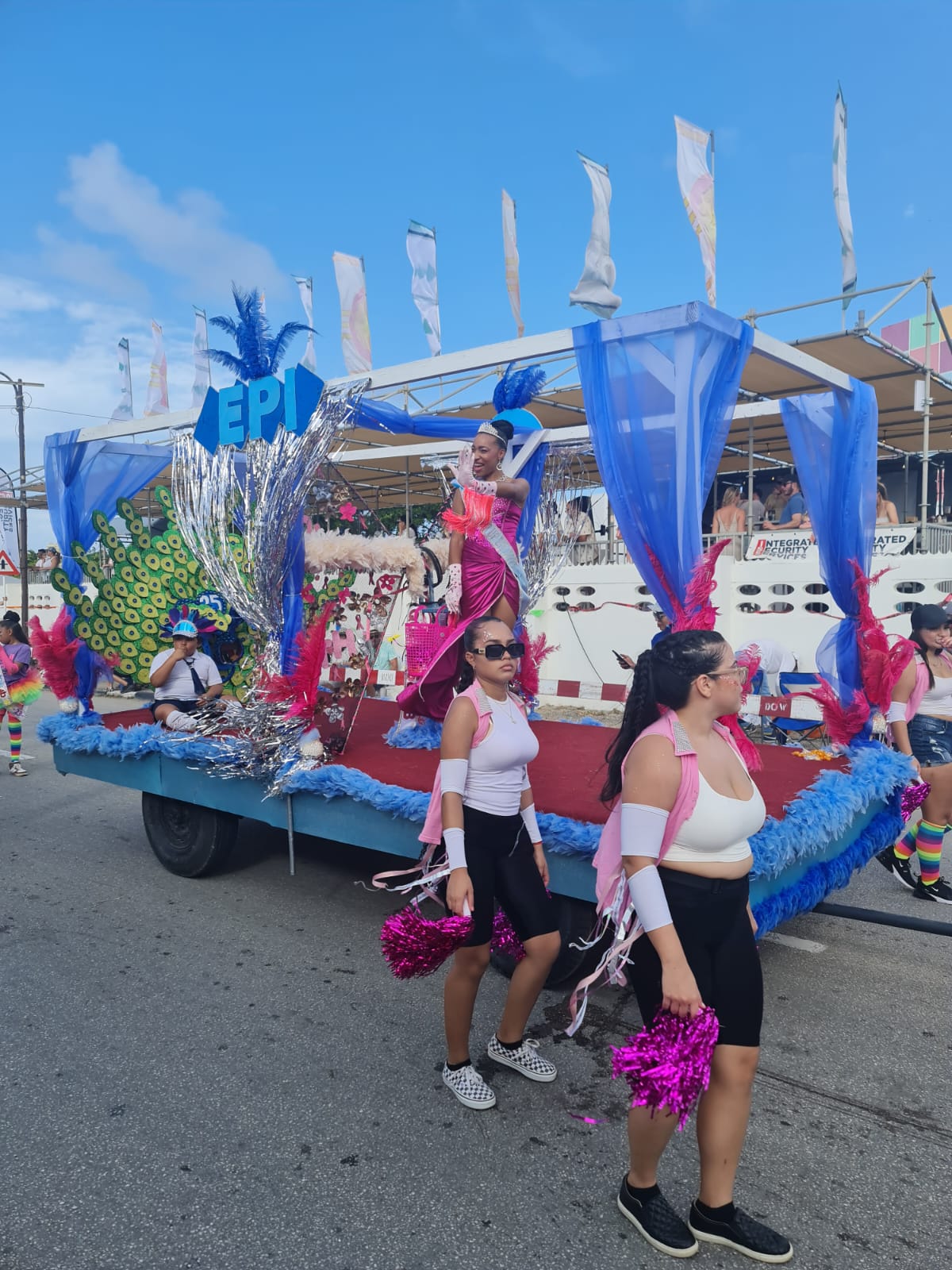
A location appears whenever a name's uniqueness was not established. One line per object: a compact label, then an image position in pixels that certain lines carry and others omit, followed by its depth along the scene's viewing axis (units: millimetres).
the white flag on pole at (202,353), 17203
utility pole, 20755
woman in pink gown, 4715
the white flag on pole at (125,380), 16984
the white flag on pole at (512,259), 12055
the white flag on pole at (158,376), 17547
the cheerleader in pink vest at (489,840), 2758
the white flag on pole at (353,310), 14148
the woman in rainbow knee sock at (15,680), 8148
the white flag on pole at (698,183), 8633
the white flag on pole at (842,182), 9781
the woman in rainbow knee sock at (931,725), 4617
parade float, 3611
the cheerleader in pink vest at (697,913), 2043
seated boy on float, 5586
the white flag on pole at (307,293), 15516
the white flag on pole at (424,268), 13805
